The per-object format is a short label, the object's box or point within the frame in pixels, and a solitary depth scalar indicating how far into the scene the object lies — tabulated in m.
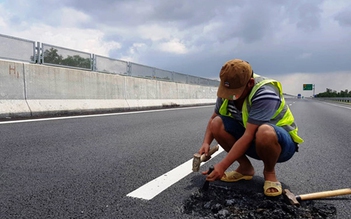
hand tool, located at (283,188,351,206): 2.38
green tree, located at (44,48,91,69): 9.62
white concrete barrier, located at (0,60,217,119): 7.62
